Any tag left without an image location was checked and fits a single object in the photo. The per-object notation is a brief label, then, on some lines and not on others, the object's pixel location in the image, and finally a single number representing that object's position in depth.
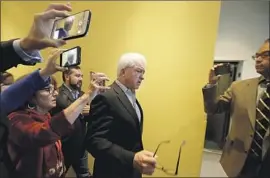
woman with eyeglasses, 0.54
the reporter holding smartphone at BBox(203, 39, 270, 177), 0.73
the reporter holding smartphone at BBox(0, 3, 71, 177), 0.42
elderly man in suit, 0.69
